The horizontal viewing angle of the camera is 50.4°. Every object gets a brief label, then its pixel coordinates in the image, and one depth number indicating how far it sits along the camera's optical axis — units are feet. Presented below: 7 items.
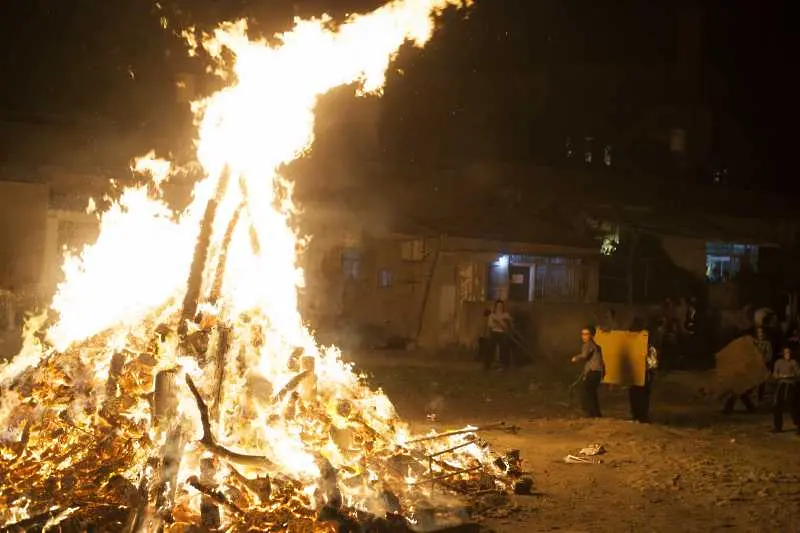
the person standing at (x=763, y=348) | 51.93
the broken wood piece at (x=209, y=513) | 22.67
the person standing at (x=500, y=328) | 65.33
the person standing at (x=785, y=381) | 43.42
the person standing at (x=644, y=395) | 45.27
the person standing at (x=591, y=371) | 44.21
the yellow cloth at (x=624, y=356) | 45.47
